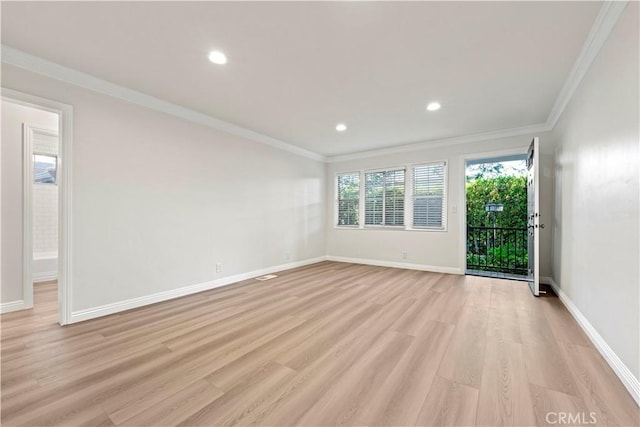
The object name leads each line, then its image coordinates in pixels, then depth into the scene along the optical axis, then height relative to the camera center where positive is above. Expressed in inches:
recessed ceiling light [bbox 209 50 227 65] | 92.1 +55.9
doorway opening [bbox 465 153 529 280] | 217.8 -8.3
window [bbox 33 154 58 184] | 173.5 +27.5
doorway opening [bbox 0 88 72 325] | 101.0 +2.4
